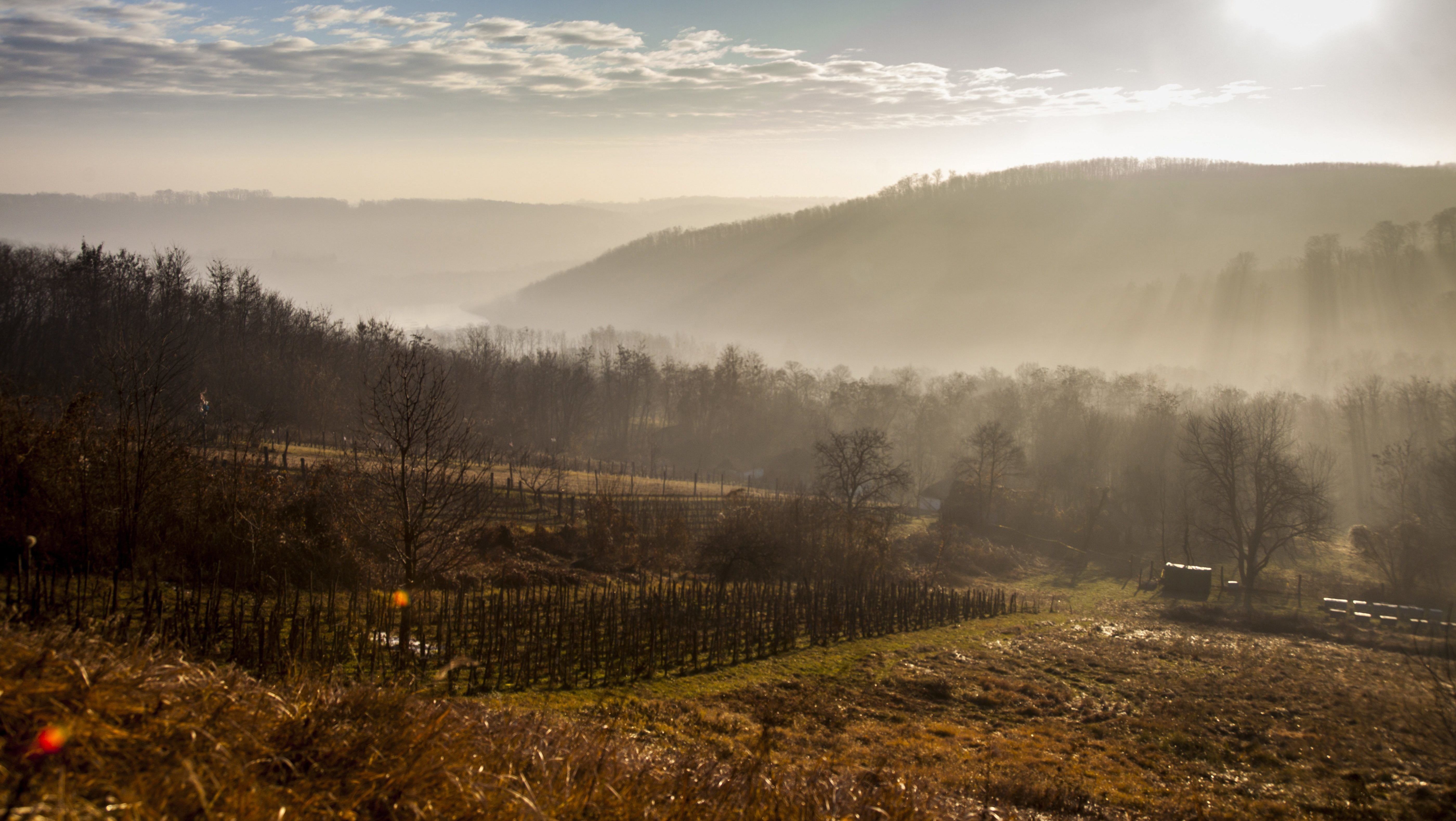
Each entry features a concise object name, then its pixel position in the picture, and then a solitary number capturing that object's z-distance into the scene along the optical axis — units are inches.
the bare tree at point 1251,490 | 1867.6
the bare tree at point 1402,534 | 1721.2
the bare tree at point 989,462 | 2514.8
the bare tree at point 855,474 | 1804.9
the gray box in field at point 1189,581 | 1766.7
